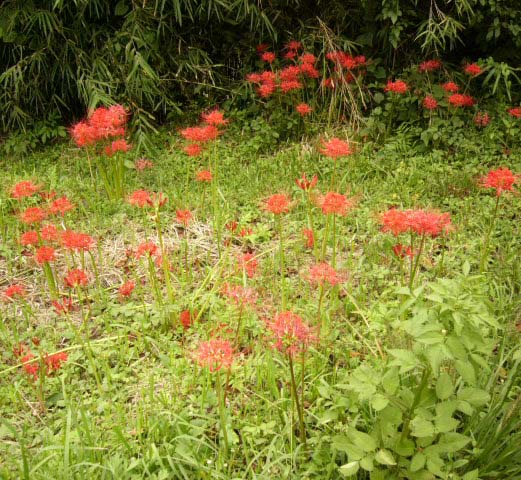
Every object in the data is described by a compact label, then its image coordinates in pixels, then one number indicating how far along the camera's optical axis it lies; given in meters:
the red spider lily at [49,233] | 2.21
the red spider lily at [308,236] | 2.49
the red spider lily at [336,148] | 2.17
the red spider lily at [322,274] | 1.71
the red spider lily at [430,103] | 3.71
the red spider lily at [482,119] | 3.76
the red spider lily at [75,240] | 2.04
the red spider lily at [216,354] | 1.47
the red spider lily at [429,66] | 3.89
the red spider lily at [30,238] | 2.18
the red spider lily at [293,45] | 4.08
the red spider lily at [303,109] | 3.65
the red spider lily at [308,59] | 3.87
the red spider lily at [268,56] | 3.97
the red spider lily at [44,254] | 1.98
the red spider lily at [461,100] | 3.48
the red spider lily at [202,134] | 2.68
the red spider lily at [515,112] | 3.56
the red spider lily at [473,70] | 3.63
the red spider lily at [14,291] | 2.14
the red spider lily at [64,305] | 2.06
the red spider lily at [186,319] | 2.21
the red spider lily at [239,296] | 1.77
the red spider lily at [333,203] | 1.89
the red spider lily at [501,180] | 2.00
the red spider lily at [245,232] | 2.73
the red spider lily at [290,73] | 3.83
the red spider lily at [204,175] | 2.64
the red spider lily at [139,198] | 2.28
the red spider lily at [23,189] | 2.19
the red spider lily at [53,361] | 1.97
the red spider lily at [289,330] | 1.41
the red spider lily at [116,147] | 3.04
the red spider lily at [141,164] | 3.36
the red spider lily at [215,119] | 2.63
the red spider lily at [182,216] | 2.37
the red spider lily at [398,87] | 3.69
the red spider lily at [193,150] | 2.72
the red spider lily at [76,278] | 1.85
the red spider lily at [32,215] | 2.03
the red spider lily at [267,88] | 3.75
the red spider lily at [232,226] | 2.57
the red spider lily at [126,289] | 2.34
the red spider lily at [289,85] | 3.75
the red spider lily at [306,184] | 2.08
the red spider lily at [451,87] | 3.64
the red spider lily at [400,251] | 2.01
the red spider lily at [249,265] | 2.40
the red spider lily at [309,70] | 3.82
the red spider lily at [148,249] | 2.08
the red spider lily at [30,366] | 1.95
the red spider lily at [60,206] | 2.23
